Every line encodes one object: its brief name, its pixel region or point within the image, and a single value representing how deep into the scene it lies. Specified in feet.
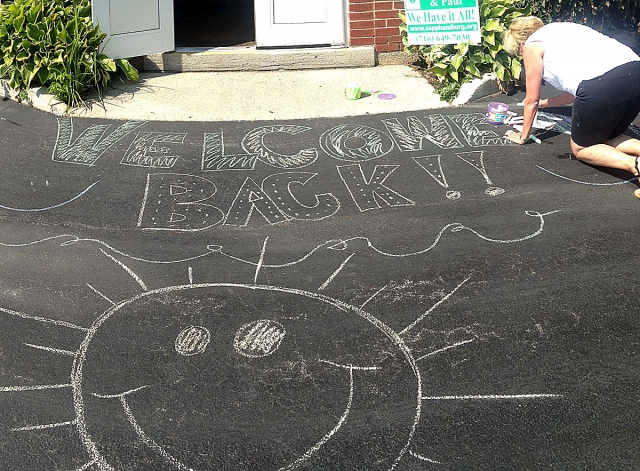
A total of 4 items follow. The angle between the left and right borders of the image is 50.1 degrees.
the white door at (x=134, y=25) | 23.16
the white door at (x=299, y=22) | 25.75
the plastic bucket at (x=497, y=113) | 20.66
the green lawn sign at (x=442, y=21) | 22.72
